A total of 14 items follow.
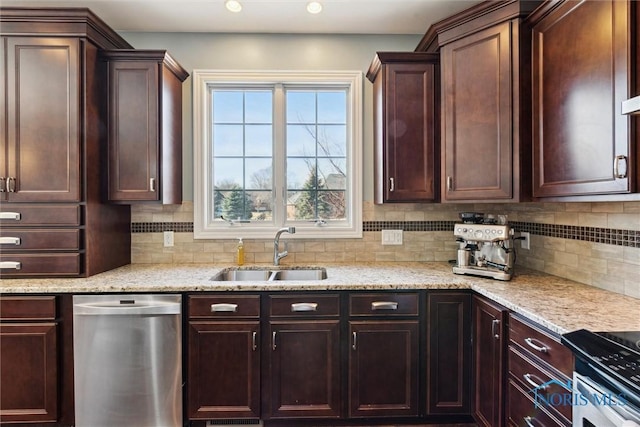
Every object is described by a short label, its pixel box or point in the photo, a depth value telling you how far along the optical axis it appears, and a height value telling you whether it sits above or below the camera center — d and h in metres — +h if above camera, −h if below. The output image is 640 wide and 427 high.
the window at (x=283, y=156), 2.64 +0.46
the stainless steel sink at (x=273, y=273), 2.44 -0.46
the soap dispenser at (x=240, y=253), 2.52 -0.31
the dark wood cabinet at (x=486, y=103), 1.85 +0.66
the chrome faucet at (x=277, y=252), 2.46 -0.30
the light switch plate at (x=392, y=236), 2.64 -0.20
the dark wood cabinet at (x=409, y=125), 2.24 +0.60
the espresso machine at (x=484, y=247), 1.95 -0.23
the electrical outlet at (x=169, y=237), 2.59 -0.21
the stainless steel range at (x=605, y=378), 0.92 -0.50
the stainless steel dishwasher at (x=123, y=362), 1.84 -0.84
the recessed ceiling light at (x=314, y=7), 2.21 +1.41
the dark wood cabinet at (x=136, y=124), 2.19 +0.61
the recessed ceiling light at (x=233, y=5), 2.18 +1.41
